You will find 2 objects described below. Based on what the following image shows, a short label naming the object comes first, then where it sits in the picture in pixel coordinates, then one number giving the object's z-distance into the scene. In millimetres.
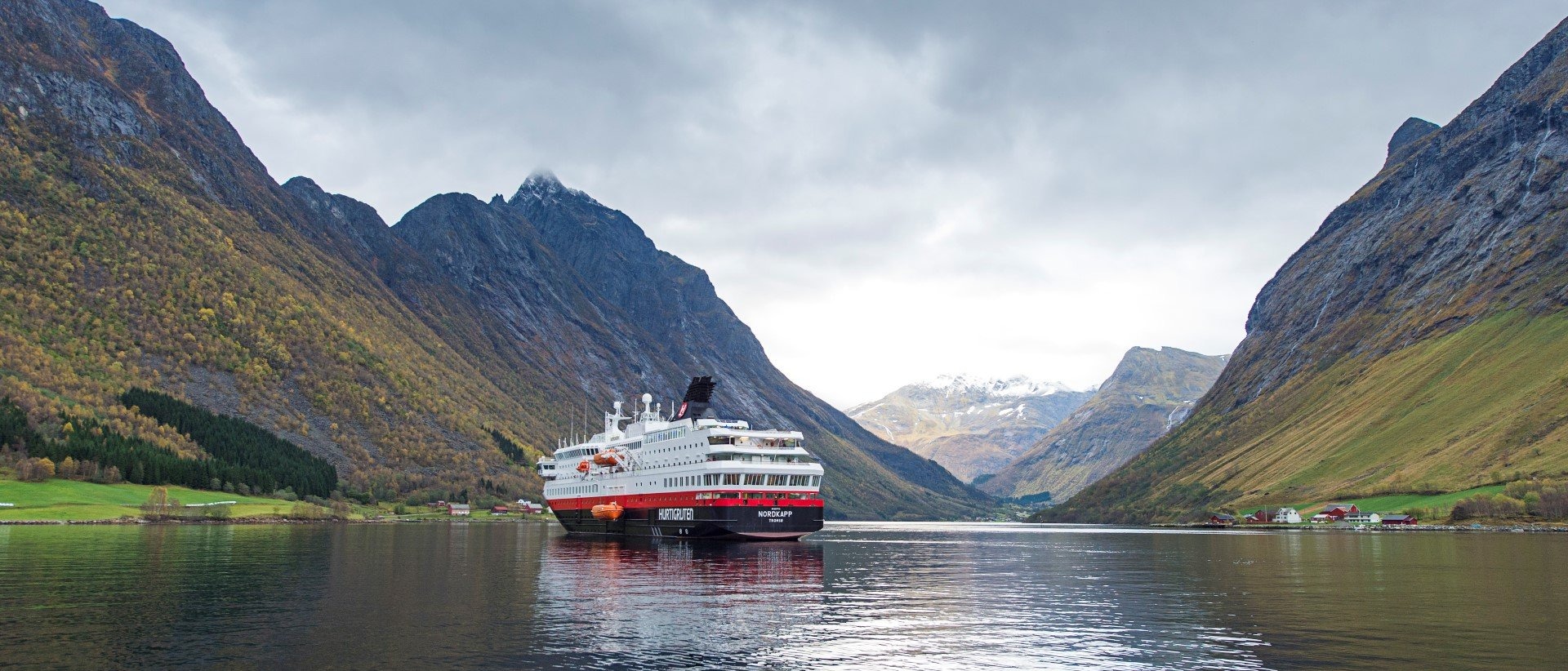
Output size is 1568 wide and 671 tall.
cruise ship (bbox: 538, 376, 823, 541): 123688
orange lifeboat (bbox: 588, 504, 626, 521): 146375
